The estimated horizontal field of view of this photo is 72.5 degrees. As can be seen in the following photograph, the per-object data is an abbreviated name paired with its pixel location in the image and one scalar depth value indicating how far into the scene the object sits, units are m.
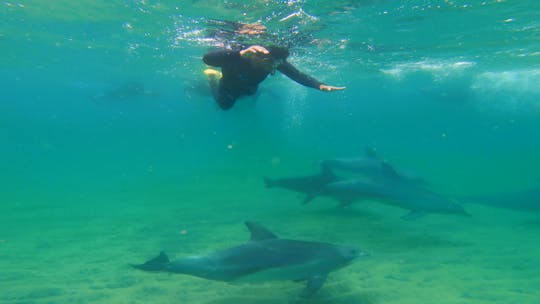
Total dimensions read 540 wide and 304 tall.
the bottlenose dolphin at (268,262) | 5.97
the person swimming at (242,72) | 8.01
